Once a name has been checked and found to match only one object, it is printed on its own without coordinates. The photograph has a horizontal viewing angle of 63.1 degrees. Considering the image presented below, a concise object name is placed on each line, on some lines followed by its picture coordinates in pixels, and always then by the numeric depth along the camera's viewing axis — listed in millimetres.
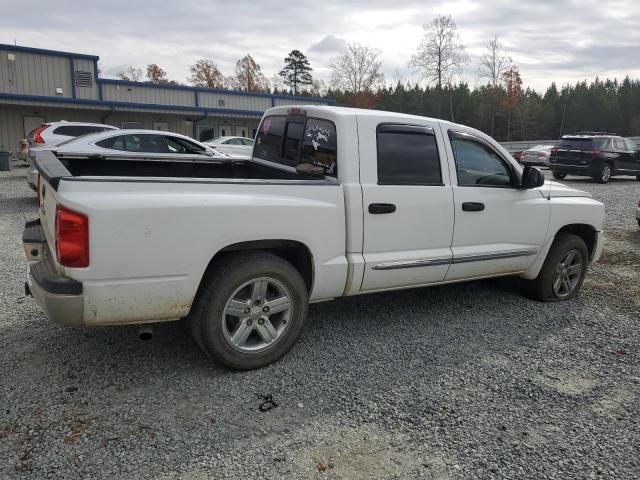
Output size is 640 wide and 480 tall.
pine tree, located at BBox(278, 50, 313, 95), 76938
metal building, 25594
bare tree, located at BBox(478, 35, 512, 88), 56769
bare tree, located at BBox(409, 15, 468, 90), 48688
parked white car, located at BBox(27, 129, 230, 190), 10945
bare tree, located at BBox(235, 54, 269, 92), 68750
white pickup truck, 3039
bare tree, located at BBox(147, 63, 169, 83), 68938
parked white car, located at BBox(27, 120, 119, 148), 12961
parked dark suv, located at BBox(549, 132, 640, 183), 18453
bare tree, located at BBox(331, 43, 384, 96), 61781
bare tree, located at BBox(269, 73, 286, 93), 74188
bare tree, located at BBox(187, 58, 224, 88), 66688
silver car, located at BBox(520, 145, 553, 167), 27438
